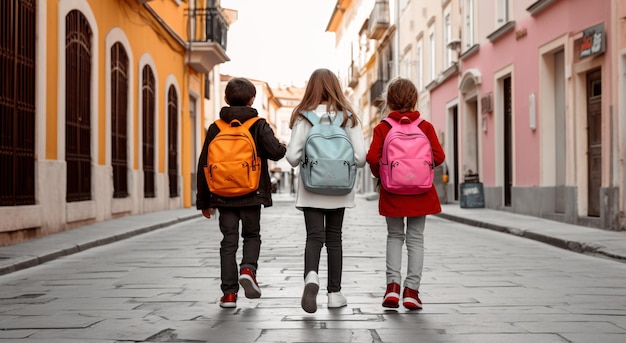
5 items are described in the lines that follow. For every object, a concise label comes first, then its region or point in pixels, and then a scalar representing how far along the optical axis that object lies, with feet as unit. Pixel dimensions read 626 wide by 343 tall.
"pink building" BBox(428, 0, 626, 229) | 45.16
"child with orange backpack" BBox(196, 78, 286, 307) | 19.83
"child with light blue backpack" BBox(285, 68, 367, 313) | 19.31
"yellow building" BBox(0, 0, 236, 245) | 40.01
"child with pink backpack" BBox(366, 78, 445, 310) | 19.52
